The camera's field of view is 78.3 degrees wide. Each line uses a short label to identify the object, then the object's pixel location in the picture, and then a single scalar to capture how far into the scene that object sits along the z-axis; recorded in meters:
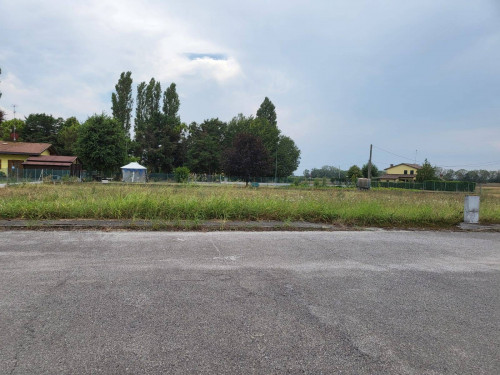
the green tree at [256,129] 66.25
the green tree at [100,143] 40.53
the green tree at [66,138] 62.66
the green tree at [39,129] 65.19
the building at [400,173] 89.38
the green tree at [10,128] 62.75
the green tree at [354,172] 80.35
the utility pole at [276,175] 69.50
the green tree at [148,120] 63.31
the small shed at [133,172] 43.19
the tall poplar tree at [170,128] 64.69
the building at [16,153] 43.19
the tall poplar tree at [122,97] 59.72
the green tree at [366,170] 84.40
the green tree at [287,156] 75.25
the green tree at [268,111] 73.44
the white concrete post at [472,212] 8.71
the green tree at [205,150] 67.75
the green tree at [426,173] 61.79
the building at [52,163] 43.81
